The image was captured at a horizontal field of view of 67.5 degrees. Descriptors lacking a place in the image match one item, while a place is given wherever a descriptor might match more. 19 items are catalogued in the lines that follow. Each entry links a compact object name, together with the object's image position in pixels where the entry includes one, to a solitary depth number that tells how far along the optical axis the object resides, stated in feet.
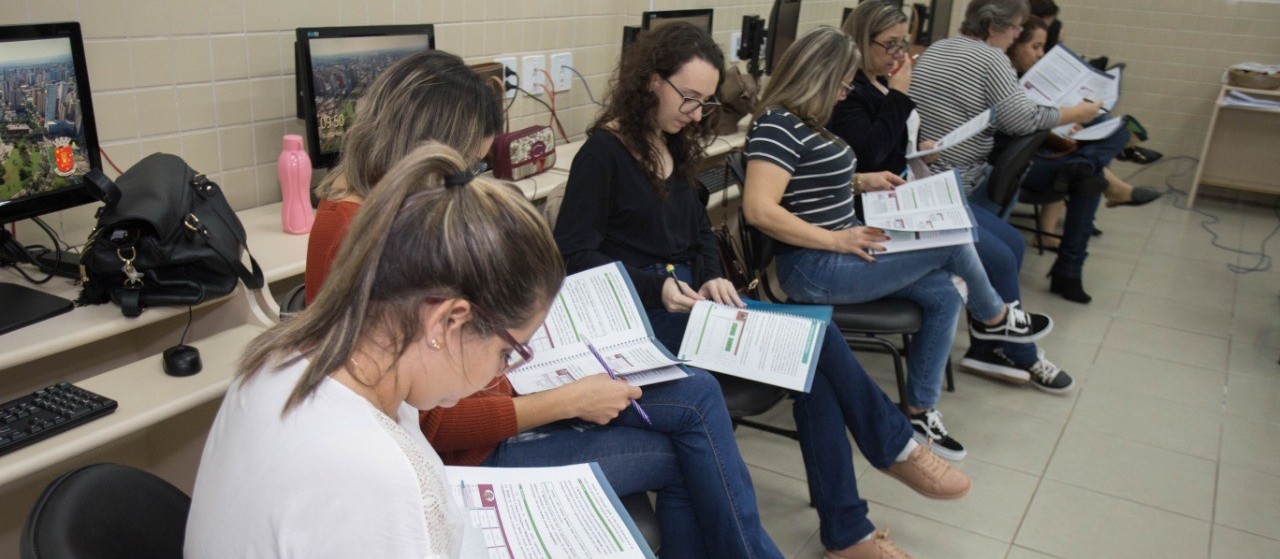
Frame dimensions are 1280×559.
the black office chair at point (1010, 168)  11.32
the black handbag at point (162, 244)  5.23
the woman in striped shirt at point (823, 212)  8.25
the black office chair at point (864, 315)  8.48
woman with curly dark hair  6.97
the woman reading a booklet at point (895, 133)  9.54
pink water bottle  7.02
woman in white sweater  2.80
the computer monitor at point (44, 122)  5.23
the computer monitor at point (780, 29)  11.82
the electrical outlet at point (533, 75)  9.97
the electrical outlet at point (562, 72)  10.34
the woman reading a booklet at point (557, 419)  5.27
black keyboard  4.54
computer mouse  5.34
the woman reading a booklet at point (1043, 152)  13.41
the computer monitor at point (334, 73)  7.19
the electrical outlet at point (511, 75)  9.70
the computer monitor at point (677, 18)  10.21
